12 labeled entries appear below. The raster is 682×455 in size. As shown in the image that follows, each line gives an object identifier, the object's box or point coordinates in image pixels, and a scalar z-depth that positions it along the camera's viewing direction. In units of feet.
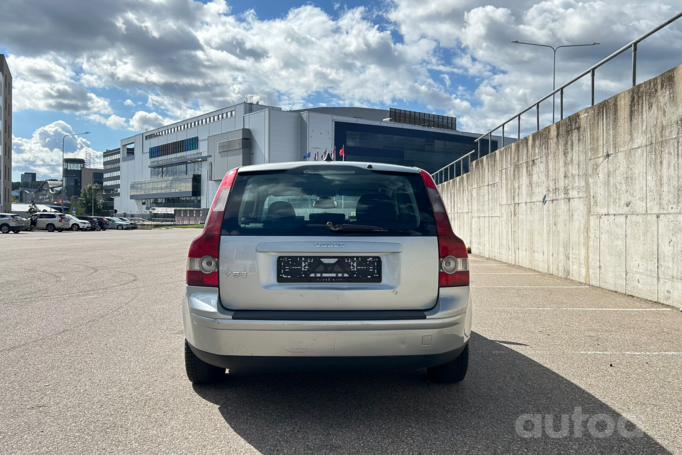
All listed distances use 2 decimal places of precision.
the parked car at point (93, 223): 173.79
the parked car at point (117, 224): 195.83
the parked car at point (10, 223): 125.18
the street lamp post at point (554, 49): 72.89
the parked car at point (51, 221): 149.69
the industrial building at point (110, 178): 468.34
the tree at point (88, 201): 409.88
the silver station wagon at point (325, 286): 10.37
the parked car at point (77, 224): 156.66
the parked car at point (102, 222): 182.05
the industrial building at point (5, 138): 229.66
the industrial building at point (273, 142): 271.08
